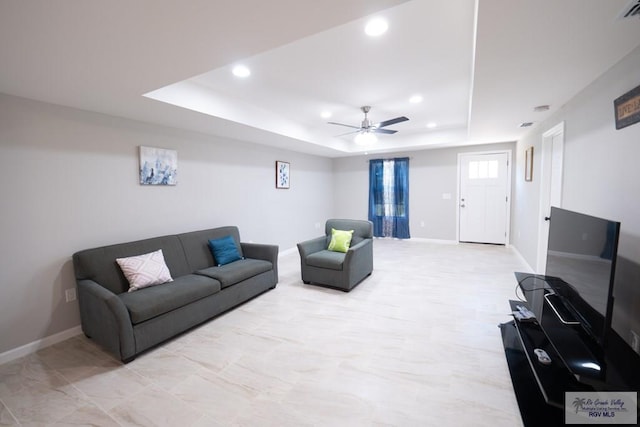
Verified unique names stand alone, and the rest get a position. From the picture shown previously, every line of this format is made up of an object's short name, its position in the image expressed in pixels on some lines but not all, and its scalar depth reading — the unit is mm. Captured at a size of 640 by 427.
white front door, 6039
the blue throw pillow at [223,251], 3570
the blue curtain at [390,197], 6879
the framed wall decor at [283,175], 5508
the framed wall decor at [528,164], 4428
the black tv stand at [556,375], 1373
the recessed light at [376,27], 2000
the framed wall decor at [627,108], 1728
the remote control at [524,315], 2128
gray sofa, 2252
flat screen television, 1460
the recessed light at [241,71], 2722
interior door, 3432
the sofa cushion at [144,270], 2701
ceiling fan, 3959
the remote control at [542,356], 1634
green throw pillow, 4090
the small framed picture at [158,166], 3262
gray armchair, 3635
